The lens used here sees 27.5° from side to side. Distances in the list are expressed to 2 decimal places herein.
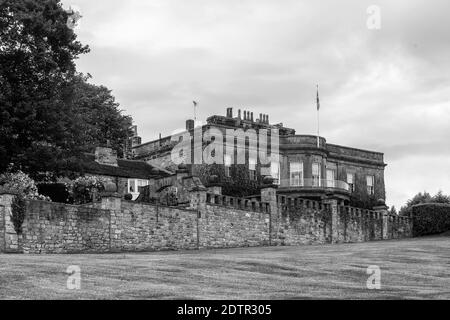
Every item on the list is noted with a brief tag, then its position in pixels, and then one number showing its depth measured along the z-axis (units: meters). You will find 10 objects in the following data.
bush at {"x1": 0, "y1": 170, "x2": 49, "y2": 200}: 40.88
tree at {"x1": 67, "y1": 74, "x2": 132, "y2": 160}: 72.88
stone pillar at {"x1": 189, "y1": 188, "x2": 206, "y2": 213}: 46.47
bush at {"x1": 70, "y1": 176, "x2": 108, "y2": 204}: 49.38
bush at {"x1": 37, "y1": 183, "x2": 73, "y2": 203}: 50.17
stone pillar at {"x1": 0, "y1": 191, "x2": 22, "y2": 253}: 36.59
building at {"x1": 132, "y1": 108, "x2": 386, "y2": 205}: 66.62
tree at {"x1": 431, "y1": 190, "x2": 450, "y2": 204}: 80.95
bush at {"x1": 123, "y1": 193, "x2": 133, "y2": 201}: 46.75
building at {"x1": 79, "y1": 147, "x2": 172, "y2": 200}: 58.22
